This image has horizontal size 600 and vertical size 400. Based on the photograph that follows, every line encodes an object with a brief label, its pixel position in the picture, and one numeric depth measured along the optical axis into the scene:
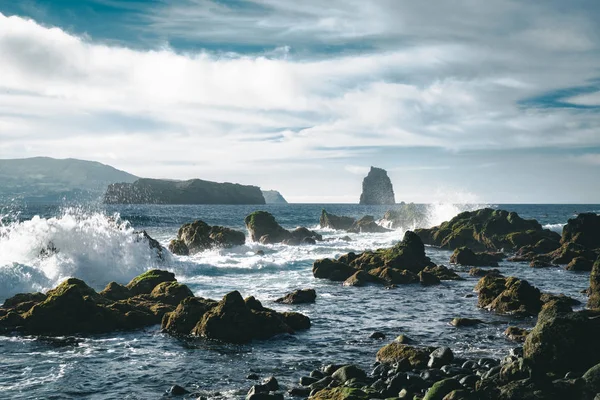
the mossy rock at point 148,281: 29.06
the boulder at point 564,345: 14.94
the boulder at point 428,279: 37.81
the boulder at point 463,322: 24.25
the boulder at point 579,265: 46.41
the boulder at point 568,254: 50.78
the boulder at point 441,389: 12.97
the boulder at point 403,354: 17.34
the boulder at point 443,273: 40.09
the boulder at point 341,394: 12.96
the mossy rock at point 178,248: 54.78
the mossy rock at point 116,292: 27.56
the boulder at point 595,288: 28.02
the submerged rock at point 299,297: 30.15
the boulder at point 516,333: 21.45
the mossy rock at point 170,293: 26.95
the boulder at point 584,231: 58.28
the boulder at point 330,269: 40.41
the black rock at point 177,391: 14.91
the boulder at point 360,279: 37.06
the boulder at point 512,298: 27.31
